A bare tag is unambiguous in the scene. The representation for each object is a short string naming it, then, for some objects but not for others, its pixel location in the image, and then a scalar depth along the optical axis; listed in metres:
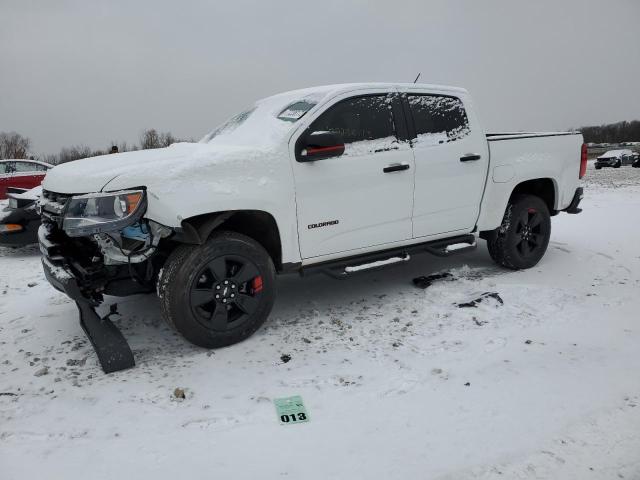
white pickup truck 3.29
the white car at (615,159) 30.15
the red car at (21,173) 10.78
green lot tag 2.71
